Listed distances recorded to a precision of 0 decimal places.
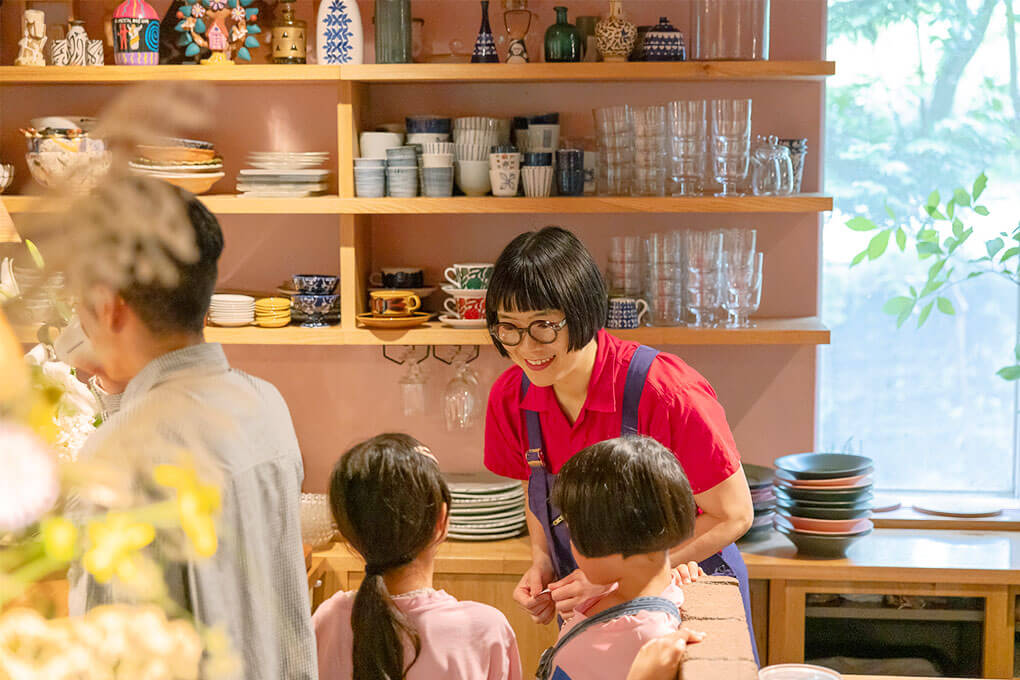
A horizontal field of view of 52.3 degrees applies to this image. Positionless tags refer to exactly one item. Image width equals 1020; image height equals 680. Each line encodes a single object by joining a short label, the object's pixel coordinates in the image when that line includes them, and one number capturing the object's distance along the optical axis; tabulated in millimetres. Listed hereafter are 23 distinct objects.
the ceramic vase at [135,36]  2672
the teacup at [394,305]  2738
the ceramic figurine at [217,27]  2722
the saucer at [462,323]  2734
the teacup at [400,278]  2824
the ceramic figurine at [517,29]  2723
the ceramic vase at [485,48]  2713
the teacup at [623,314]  2668
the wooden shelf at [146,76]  2637
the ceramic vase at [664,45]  2668
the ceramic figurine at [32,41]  2676
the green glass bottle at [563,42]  2664
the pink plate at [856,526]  2613
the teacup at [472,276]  2734
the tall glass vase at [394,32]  2680
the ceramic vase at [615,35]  2678
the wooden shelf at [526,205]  2643
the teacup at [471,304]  2730
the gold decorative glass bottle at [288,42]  2734
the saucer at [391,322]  2725
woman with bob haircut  1691
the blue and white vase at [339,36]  2695
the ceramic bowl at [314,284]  2779
